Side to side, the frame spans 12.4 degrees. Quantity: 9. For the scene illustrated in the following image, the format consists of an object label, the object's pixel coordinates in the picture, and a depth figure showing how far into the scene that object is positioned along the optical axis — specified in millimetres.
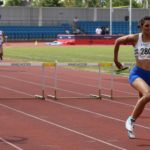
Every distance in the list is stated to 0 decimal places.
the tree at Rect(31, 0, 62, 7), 108062
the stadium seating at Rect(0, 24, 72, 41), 66262
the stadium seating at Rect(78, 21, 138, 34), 72812
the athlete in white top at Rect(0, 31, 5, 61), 31562
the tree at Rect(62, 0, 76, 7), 121750
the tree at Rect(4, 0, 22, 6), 113262
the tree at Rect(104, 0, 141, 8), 122675
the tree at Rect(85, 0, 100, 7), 120875
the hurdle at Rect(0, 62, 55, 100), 15594
